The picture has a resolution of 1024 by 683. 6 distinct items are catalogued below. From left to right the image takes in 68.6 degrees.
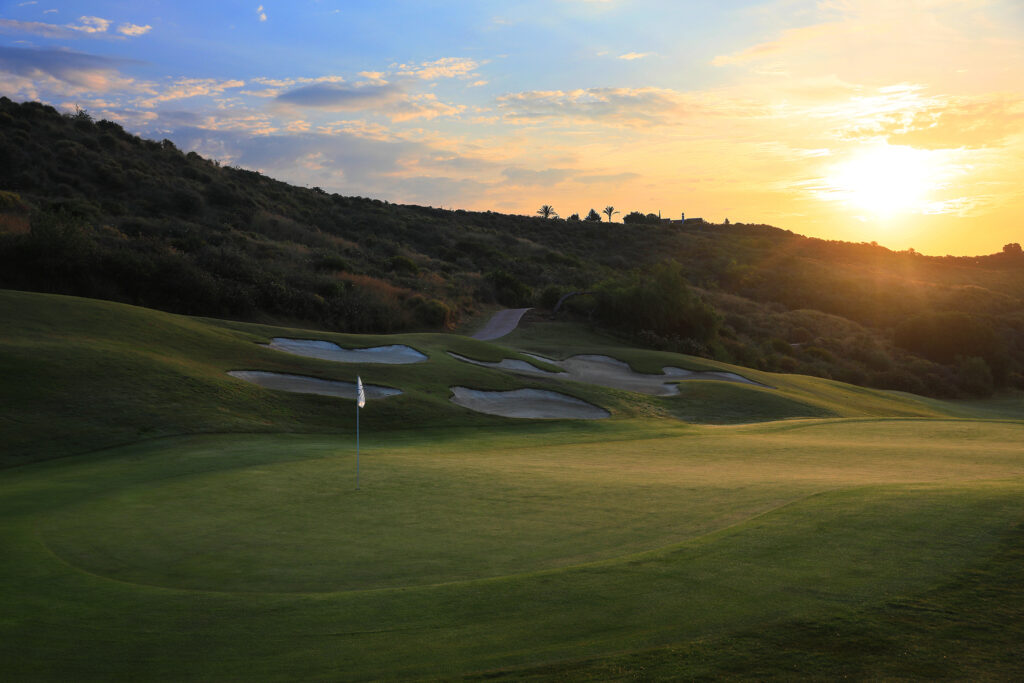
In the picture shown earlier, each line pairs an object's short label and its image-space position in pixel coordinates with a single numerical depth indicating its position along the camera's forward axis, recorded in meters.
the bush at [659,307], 48.94
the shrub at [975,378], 55.91
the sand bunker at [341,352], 26.42
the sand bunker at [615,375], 29.94
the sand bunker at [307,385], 22.11
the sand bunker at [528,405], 23.61
